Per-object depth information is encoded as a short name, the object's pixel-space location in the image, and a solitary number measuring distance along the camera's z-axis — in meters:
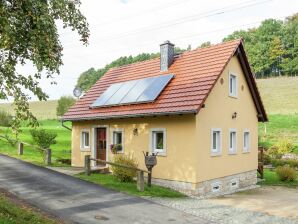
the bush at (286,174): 15.92
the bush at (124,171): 11.80
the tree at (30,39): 6.09
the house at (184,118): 11.50
